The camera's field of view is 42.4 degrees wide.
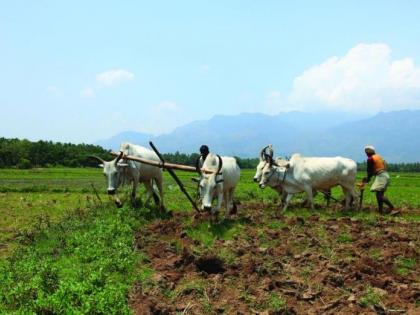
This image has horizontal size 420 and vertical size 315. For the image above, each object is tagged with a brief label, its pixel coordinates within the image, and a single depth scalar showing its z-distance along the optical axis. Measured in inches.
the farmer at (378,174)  691.4
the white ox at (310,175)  717.9
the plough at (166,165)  598.2
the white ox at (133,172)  652.7
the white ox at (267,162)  735.1
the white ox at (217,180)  550.9
